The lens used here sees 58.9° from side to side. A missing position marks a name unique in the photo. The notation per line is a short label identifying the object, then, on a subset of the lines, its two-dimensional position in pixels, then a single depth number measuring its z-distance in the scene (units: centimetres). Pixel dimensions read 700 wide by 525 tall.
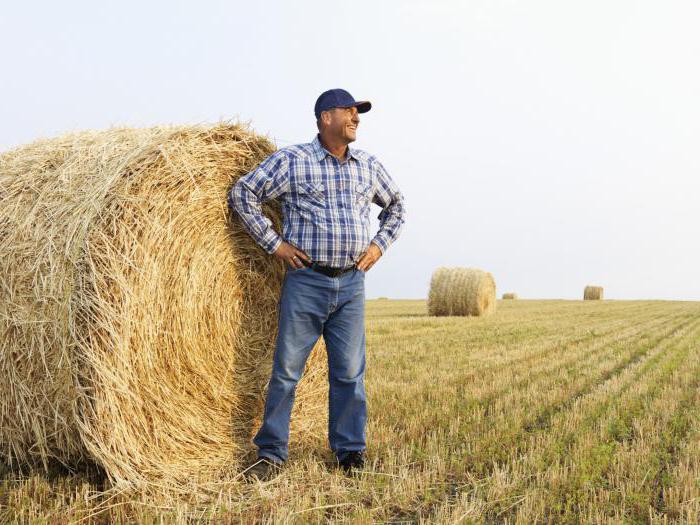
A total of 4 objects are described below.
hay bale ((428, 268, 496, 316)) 1875
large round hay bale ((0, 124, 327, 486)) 349
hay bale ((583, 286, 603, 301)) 3738
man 405
